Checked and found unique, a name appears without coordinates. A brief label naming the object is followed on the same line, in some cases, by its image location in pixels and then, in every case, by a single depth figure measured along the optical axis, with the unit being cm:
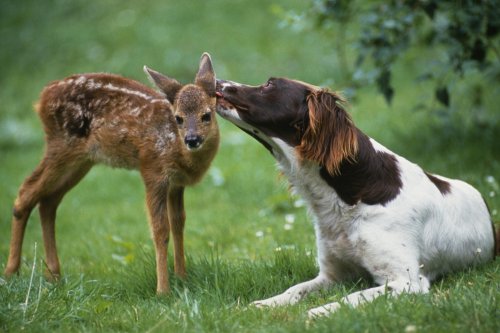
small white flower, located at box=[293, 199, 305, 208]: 1406
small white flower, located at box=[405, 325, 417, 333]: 705
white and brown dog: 935
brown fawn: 1038
